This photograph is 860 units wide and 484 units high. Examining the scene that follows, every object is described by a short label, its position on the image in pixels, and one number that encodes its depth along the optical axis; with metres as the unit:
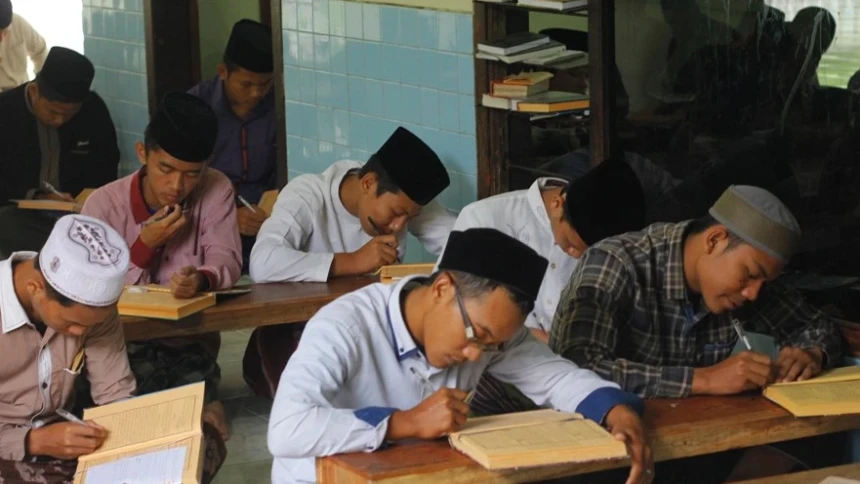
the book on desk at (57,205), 5.88
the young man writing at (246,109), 6.48
